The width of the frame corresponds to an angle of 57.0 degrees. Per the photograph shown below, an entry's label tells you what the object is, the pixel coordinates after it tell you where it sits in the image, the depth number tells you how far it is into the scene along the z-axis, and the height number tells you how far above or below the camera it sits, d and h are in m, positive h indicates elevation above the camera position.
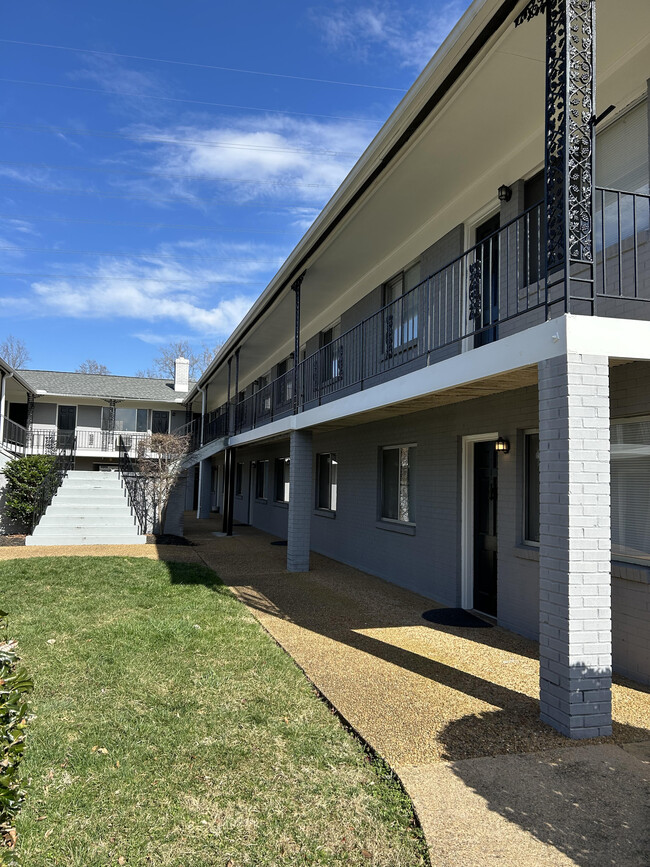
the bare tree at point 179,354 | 49.03 +9.67
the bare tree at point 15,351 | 48.38 +9.79
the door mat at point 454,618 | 7.67 -1.83
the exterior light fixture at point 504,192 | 7.69 +3.70
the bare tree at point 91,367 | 53.56 +9.41
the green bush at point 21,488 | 16.53 -0.48
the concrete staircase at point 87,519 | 15.24 -1.25
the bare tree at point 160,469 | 16.69 +0.13
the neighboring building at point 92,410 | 28.19 +3.19
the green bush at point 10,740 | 2.50 -1.20
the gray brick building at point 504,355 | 4.36 +1.16
